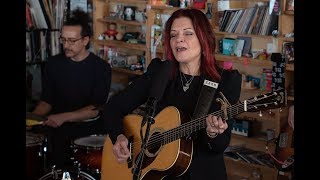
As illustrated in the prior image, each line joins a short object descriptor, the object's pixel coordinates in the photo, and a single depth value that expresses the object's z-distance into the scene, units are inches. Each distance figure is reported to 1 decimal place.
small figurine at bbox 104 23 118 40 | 176.6
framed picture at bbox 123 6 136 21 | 169.9
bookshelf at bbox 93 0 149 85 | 169.0
